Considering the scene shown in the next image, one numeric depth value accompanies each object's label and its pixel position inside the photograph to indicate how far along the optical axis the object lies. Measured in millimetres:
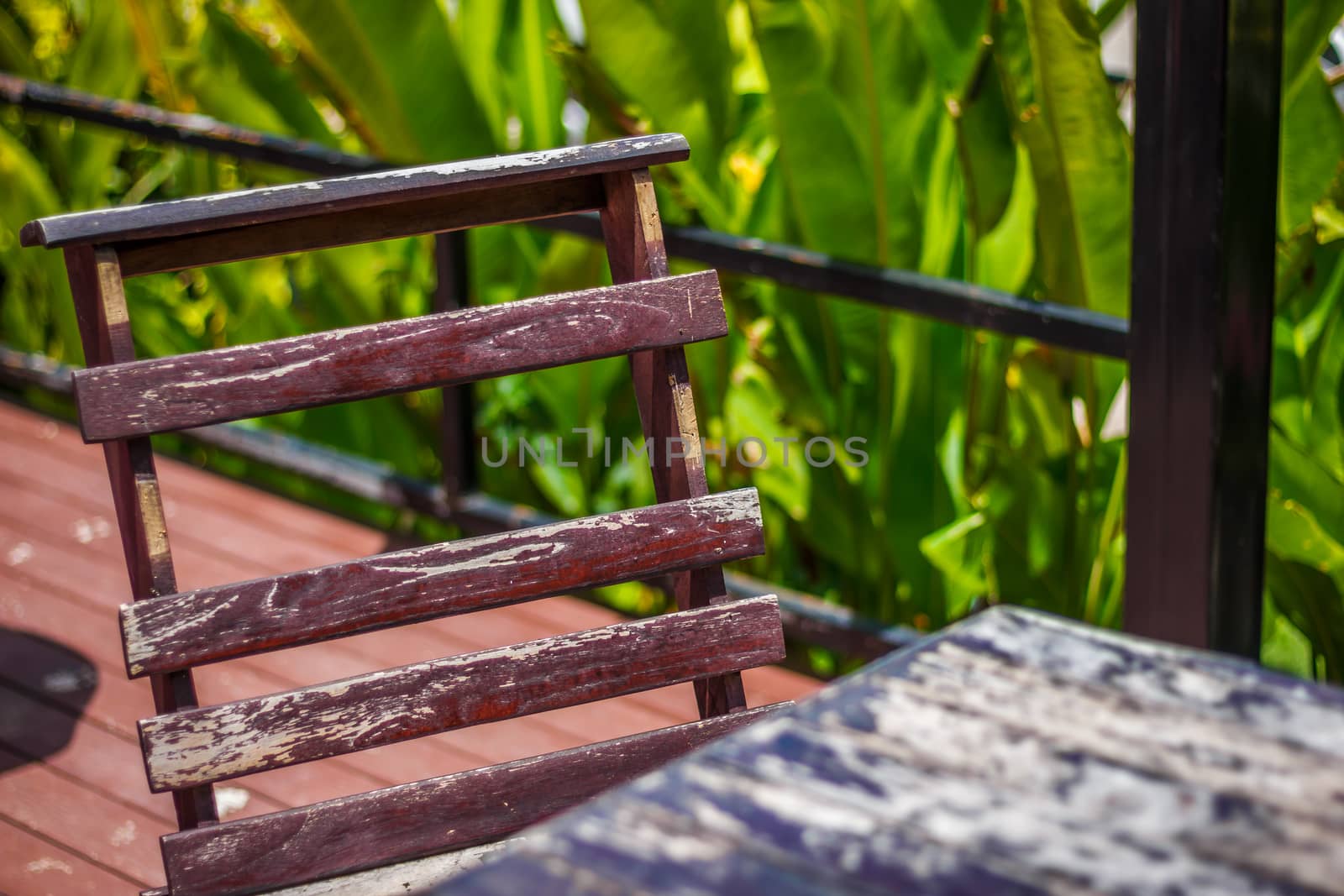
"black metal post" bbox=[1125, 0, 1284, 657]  2541
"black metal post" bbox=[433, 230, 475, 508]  3370
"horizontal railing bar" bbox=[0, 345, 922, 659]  3095
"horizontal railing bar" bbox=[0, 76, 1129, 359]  2740
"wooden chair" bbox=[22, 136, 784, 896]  2326
